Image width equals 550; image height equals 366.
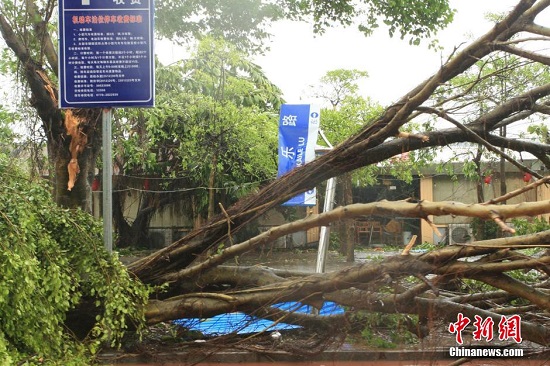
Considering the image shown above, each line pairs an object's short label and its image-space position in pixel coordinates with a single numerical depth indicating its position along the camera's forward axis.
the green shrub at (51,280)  4.86
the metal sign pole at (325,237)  8.83
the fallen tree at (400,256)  5.00
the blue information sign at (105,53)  6.39
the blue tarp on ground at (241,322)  5.87
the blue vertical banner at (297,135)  9.16
